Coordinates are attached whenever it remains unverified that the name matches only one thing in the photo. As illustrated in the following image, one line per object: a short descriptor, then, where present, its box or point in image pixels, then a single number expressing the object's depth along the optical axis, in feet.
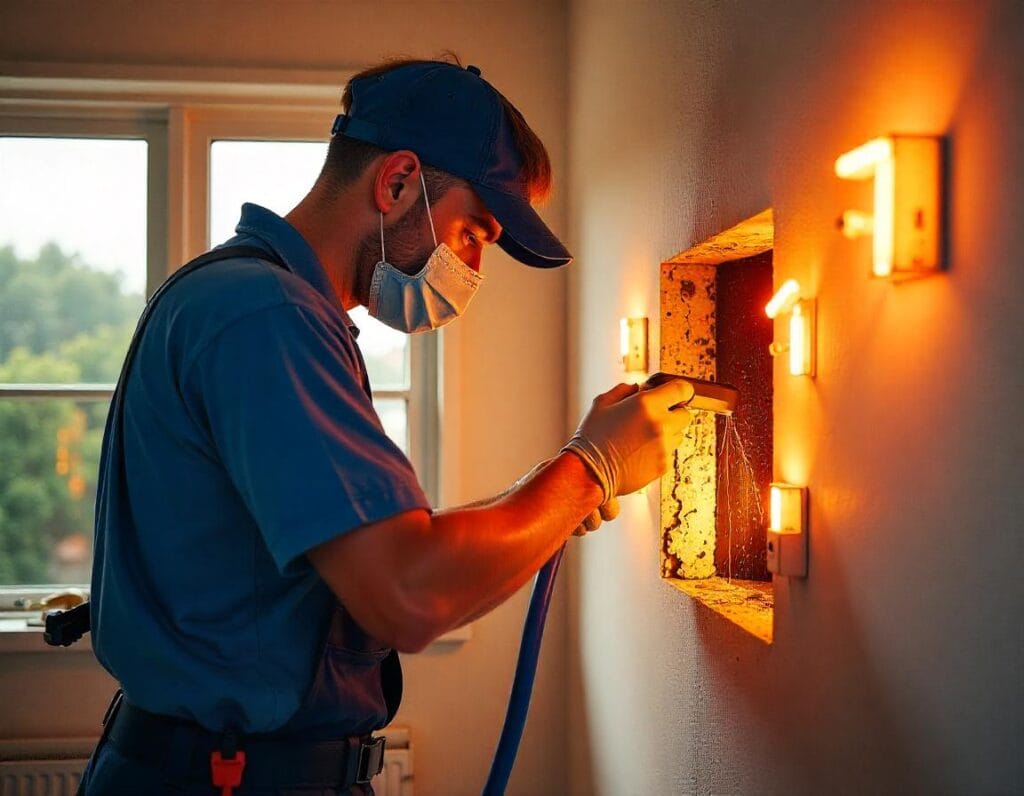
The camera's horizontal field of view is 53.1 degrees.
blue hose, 4.54
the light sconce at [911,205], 3.14
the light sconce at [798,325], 4.17
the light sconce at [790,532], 4.22
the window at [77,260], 10.23
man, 3.09
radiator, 9.30
